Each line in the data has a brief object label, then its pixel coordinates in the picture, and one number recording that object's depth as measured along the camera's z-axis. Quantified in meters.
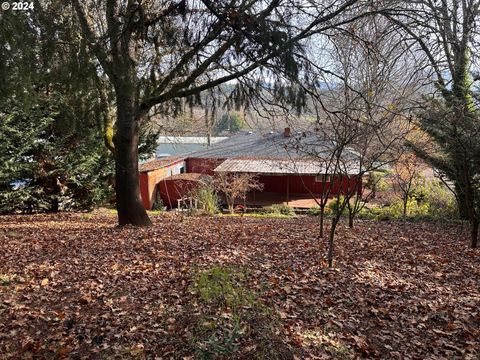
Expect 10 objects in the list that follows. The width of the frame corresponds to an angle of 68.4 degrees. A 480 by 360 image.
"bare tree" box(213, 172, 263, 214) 15.44
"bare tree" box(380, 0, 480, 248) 4.41
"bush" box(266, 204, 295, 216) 14.12
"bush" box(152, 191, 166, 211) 17.12
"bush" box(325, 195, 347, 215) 12.61
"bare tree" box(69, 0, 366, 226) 3.31
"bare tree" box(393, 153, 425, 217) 12.05
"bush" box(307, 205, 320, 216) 13.98
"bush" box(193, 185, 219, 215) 12.77
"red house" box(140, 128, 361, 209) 17.97
